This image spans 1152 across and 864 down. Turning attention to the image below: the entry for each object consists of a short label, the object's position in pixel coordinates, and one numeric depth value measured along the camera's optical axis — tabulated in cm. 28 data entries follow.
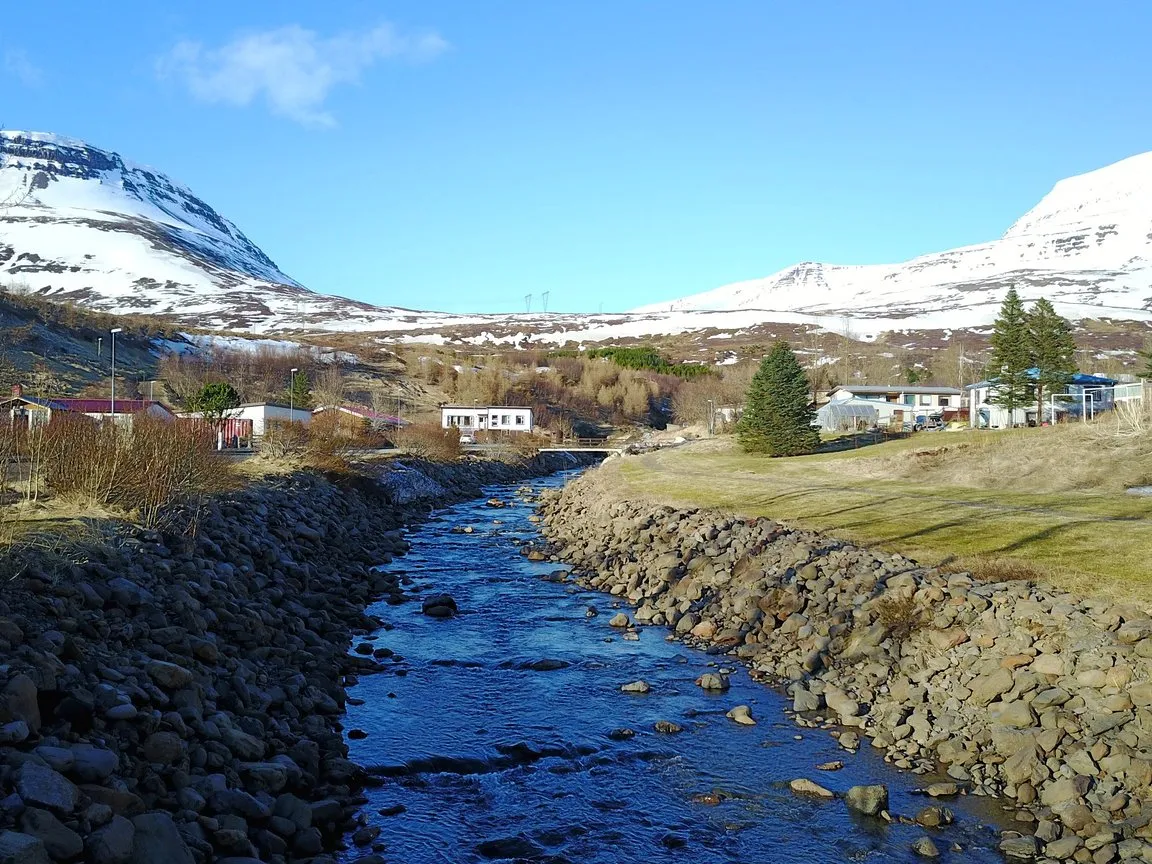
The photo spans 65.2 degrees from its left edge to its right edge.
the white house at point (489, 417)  10450
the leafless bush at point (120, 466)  1638
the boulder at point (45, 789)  673
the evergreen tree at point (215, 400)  4950
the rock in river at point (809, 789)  1084
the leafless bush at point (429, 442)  6225
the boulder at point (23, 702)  784
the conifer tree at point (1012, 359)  5959
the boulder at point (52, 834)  636
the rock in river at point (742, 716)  1329
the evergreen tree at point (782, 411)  5319
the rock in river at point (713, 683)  1486
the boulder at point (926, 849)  945
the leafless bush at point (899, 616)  1510
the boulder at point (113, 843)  655
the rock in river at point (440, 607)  2011
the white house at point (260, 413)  6322
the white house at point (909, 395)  8775
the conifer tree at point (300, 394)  8068
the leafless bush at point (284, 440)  3566
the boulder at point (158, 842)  685
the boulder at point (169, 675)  1019
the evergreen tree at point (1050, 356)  5900
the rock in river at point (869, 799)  1032
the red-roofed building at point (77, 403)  4444
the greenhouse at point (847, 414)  7606
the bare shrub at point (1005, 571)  1552
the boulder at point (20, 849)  588
